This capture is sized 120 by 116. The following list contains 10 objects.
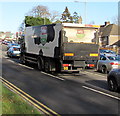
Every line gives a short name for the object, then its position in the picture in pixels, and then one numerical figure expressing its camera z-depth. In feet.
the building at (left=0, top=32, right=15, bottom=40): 507.09
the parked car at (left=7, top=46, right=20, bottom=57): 91.19
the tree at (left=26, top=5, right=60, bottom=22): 228.02
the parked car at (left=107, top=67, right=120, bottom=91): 31.65
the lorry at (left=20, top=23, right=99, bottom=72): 43.98
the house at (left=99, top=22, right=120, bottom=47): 231.30
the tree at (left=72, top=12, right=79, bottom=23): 278.79
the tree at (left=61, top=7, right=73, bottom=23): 284.00
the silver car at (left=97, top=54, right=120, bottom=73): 51.08
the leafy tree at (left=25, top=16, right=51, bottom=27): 200.72
